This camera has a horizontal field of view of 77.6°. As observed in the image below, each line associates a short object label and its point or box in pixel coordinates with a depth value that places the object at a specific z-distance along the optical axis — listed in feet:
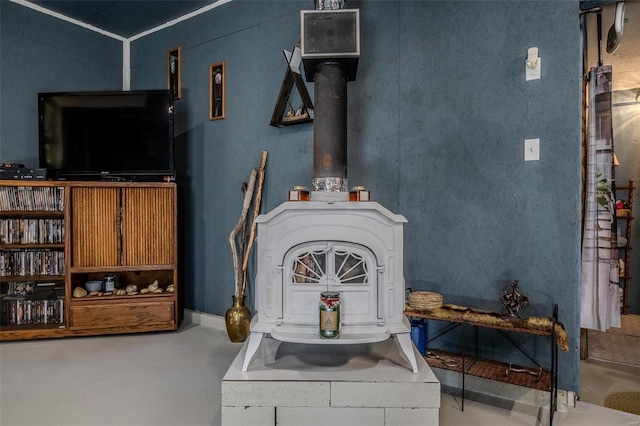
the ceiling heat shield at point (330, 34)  6.88
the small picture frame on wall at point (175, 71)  11.95
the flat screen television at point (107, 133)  10.72
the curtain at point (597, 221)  7.70
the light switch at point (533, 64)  7.08
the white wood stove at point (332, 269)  6.17
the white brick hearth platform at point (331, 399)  5.60
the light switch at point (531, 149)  7.11
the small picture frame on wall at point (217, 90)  11.08
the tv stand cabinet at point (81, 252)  9.98
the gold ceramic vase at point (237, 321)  9.62
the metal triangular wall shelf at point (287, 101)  9.25
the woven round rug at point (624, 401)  6.82
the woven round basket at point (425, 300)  7.13
